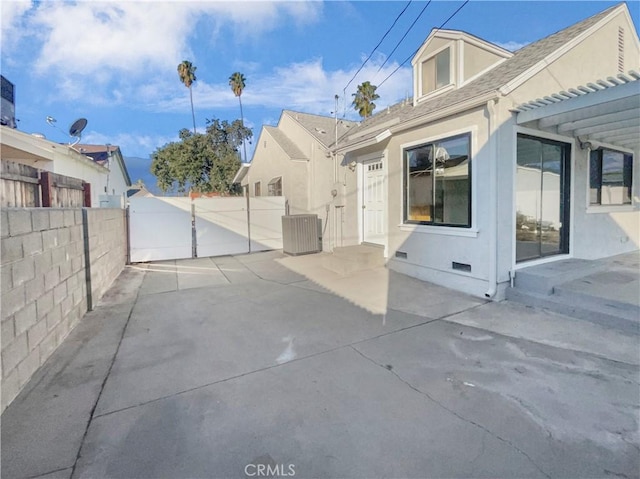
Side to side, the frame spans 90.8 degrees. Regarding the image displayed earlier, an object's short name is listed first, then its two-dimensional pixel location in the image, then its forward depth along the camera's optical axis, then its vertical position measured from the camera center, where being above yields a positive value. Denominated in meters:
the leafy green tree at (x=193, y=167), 22.61 +4.02
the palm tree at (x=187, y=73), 27.50 +13.10
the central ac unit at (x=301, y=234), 9.95 -0.44
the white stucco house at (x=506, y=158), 5.21 +1.18
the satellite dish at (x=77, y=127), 10.16 +3.14
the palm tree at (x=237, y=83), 29.40 +12.96
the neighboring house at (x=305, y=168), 9.72 +1.94
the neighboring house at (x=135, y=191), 26.47 +2.87
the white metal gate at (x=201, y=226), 9.55 -0.15
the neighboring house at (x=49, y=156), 7.93 +2.10
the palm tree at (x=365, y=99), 19.69 +7.62
